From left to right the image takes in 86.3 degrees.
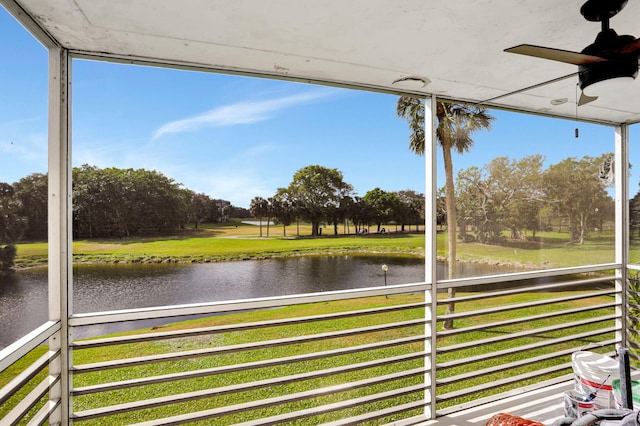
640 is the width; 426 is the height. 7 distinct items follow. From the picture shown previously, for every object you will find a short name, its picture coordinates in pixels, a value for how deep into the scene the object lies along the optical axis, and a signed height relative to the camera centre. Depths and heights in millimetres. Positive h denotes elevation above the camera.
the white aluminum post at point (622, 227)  3211 -135
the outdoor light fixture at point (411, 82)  2160 +858
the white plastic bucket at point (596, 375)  1177 -611
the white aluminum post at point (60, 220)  1632 -24
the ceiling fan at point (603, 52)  1321 +639
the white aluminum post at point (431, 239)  2377 -183
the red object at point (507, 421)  1040 -653
